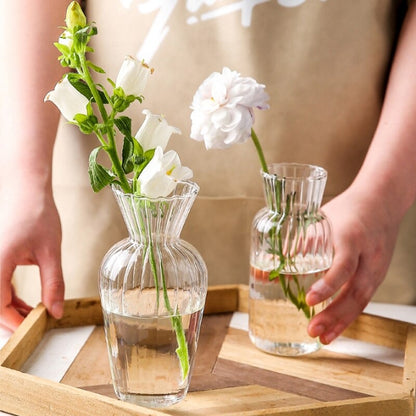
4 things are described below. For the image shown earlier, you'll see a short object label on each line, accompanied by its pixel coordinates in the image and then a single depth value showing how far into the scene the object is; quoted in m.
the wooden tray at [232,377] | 0.78
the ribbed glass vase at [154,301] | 0.78
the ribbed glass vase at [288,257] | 0.89
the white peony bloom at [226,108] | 0.79
